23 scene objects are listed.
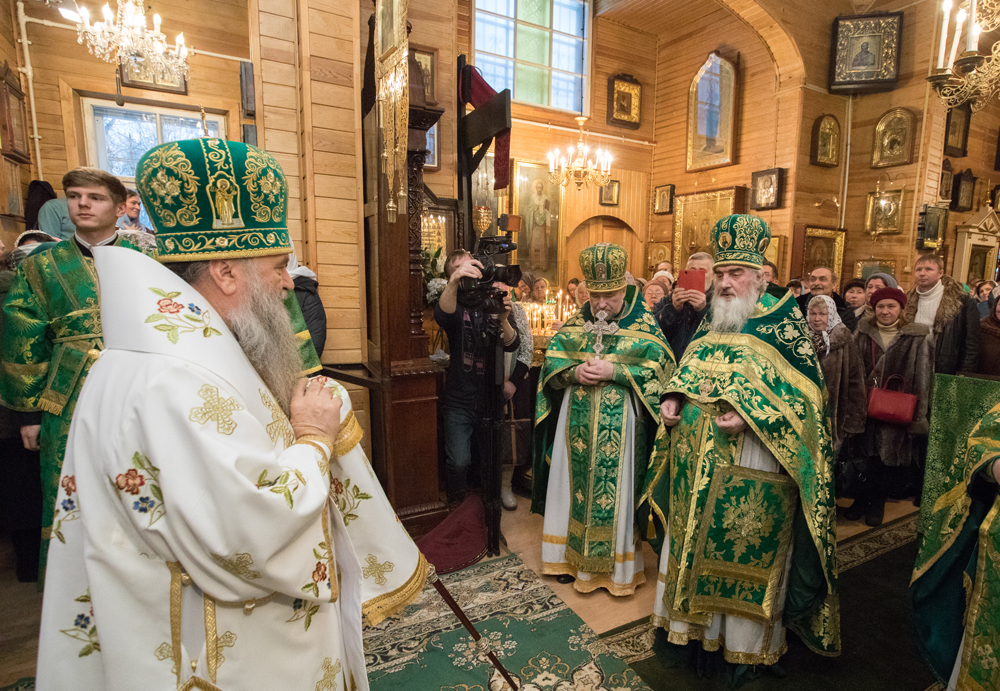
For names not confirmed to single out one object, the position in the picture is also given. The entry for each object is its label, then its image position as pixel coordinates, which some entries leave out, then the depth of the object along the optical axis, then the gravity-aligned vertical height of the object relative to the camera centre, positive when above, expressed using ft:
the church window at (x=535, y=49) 32.40 +13.59
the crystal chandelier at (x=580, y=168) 30.12 +5.44
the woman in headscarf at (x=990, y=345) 11.75 -1.79
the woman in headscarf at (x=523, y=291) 25.29 -1.35
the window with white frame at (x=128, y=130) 16.90 +4.23
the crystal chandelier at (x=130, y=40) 15.81 +6.63
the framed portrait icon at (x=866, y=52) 29.58 +12.10
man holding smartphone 12.12 -1.30
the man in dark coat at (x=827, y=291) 16.12 -0.86
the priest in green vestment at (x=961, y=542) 5.96 -3.37
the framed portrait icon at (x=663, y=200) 37.89 +4.61
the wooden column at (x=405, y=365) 11.22 -2.25
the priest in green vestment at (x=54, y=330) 8.18 -1.10
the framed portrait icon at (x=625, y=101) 36.68 +11.33
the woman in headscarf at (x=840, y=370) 12.96 -2.56
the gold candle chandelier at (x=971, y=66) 12.36 +5.52
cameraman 11.40 -2.53
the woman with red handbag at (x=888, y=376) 13.14 -2.88
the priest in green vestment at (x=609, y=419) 9.70 -2.87
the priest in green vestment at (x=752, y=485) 7.18 -3.04
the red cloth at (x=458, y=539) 10.76 -5.92
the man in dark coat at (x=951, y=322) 13.35 -1.44
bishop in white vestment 3.05 -1.29
